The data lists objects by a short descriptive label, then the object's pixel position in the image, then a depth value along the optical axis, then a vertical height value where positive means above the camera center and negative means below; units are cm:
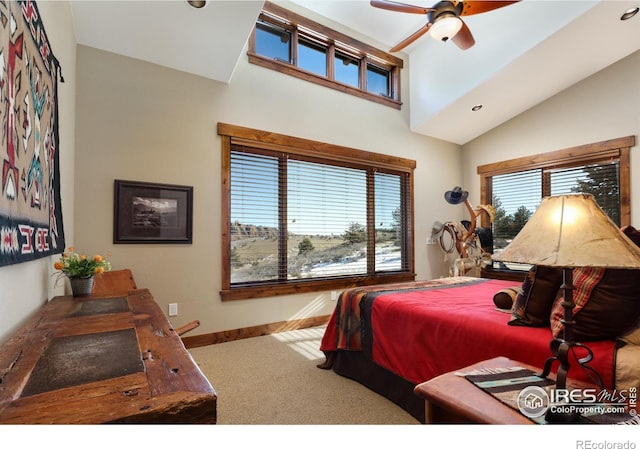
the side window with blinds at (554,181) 405 +74
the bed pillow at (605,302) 126 -28
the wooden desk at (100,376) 65 -35
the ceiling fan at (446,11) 270 +190
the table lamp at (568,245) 94 -4
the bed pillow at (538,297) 155 -32
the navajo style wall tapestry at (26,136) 107 +42
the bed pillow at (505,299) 194 -41
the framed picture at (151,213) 302 +24
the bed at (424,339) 141 -57
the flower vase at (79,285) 203 -30
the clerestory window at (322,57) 396 +248
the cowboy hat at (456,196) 491 +57
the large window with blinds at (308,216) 368 +25
